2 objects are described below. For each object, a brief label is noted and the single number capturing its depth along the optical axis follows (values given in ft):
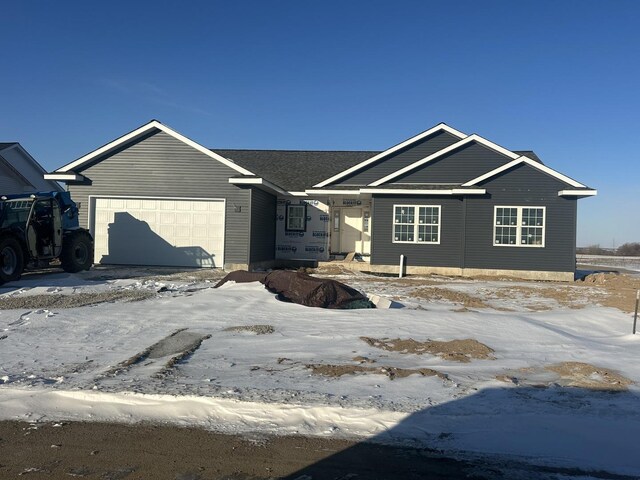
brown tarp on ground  36.73
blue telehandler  45.62
